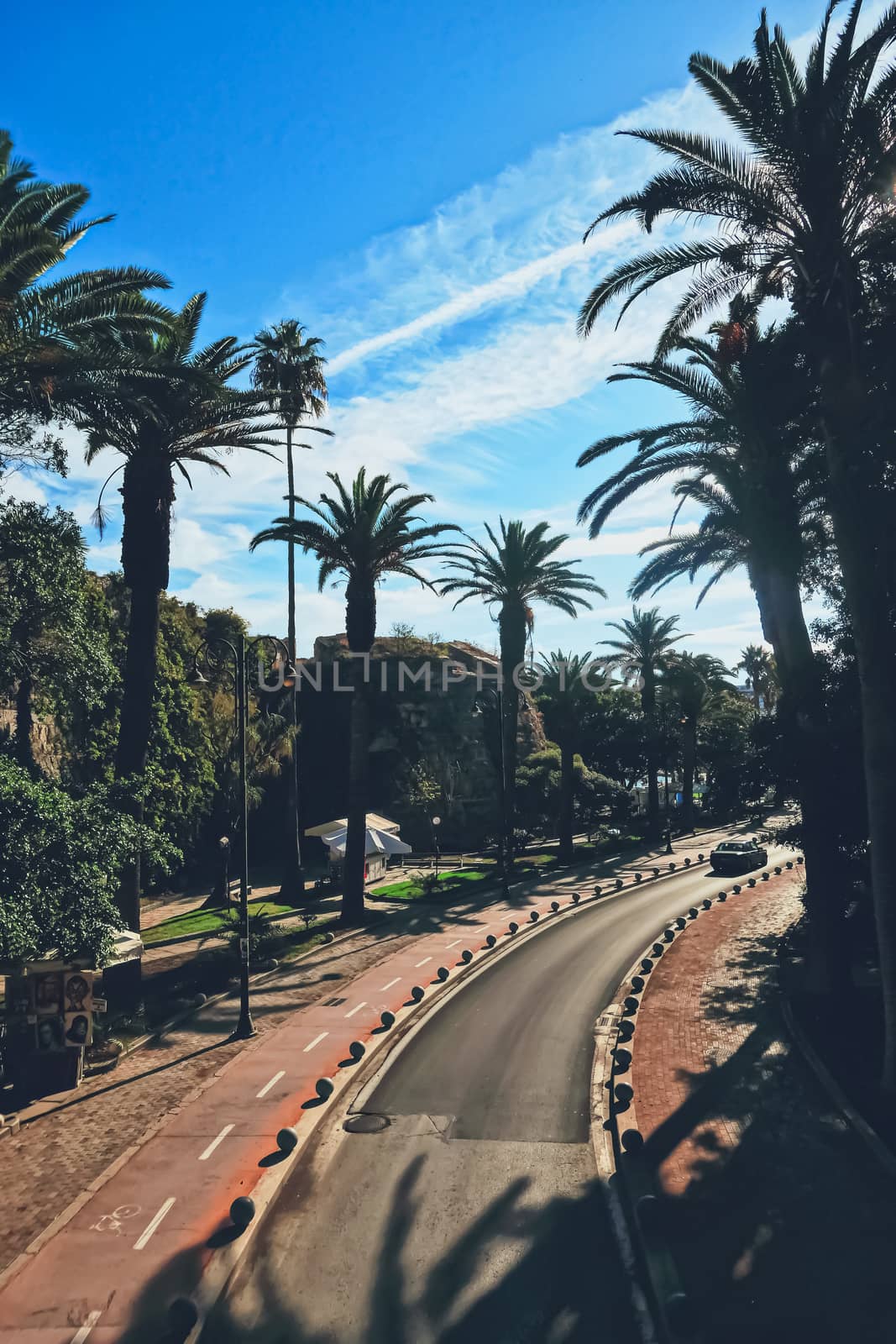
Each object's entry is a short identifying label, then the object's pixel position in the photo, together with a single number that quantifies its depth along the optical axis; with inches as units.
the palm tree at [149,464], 802.8
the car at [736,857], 1563.7
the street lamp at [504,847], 1398.0
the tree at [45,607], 699.2
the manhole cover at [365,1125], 541.0
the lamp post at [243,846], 729.0
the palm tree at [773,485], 728.3
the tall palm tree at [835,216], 520.1
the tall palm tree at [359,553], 1204.5
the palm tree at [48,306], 664.4
